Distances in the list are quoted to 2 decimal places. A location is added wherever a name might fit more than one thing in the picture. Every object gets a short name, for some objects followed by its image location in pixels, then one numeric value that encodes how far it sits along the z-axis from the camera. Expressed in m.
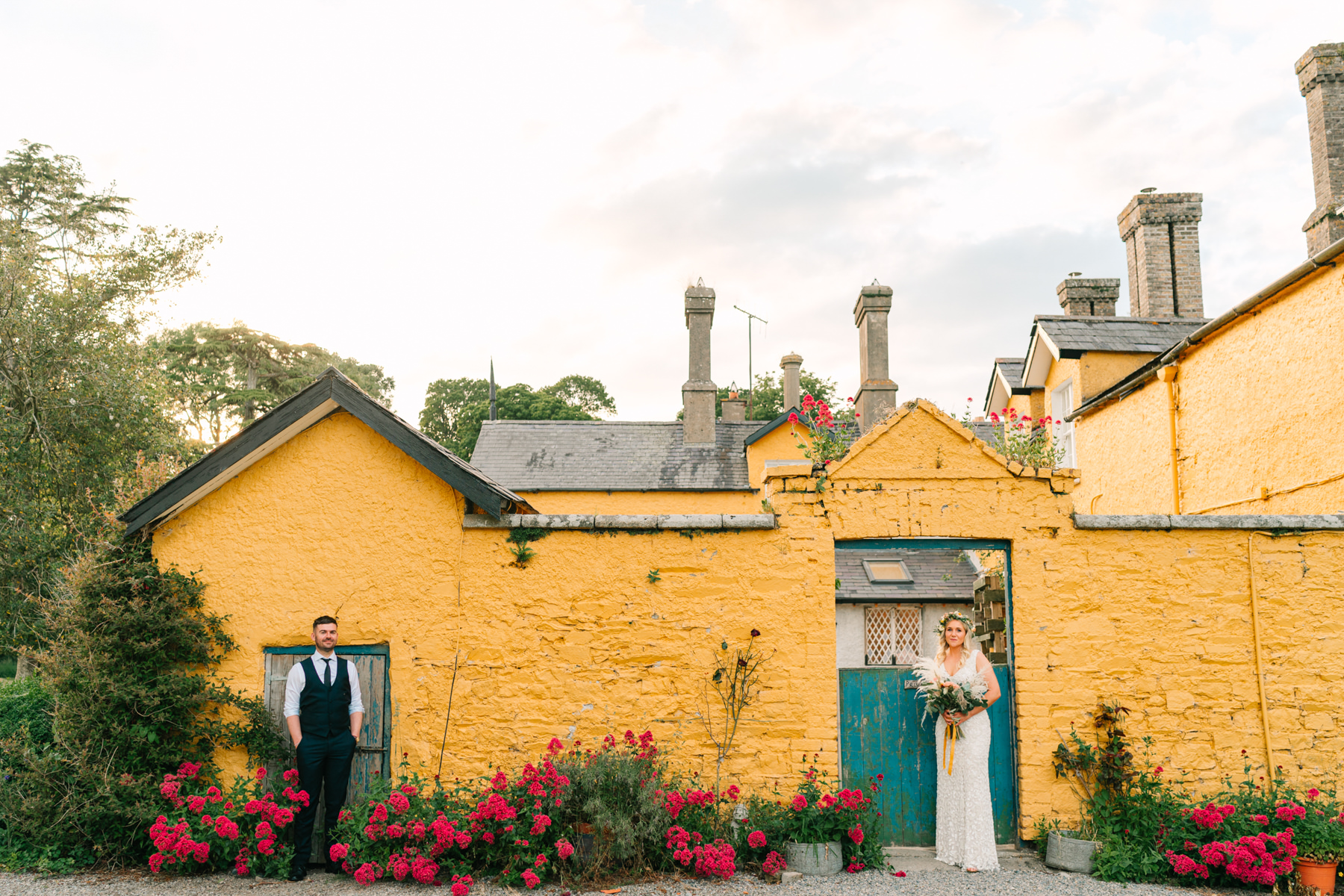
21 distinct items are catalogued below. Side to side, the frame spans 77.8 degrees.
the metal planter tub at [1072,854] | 6.53
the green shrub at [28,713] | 8.28
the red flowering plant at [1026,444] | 8.03
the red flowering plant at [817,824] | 6.61
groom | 6.56
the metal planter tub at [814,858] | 6.52
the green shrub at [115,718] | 6.56
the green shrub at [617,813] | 6.23
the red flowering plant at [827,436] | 7.72
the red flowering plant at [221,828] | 6.28
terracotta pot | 6.20
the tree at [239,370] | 36.62
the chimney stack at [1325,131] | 11.50
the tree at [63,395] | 11.81
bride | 6.64
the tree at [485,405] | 45.19
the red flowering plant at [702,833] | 6.18
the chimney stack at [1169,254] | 15.41
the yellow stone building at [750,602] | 6.98
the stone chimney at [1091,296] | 17.06
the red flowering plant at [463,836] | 6.23
